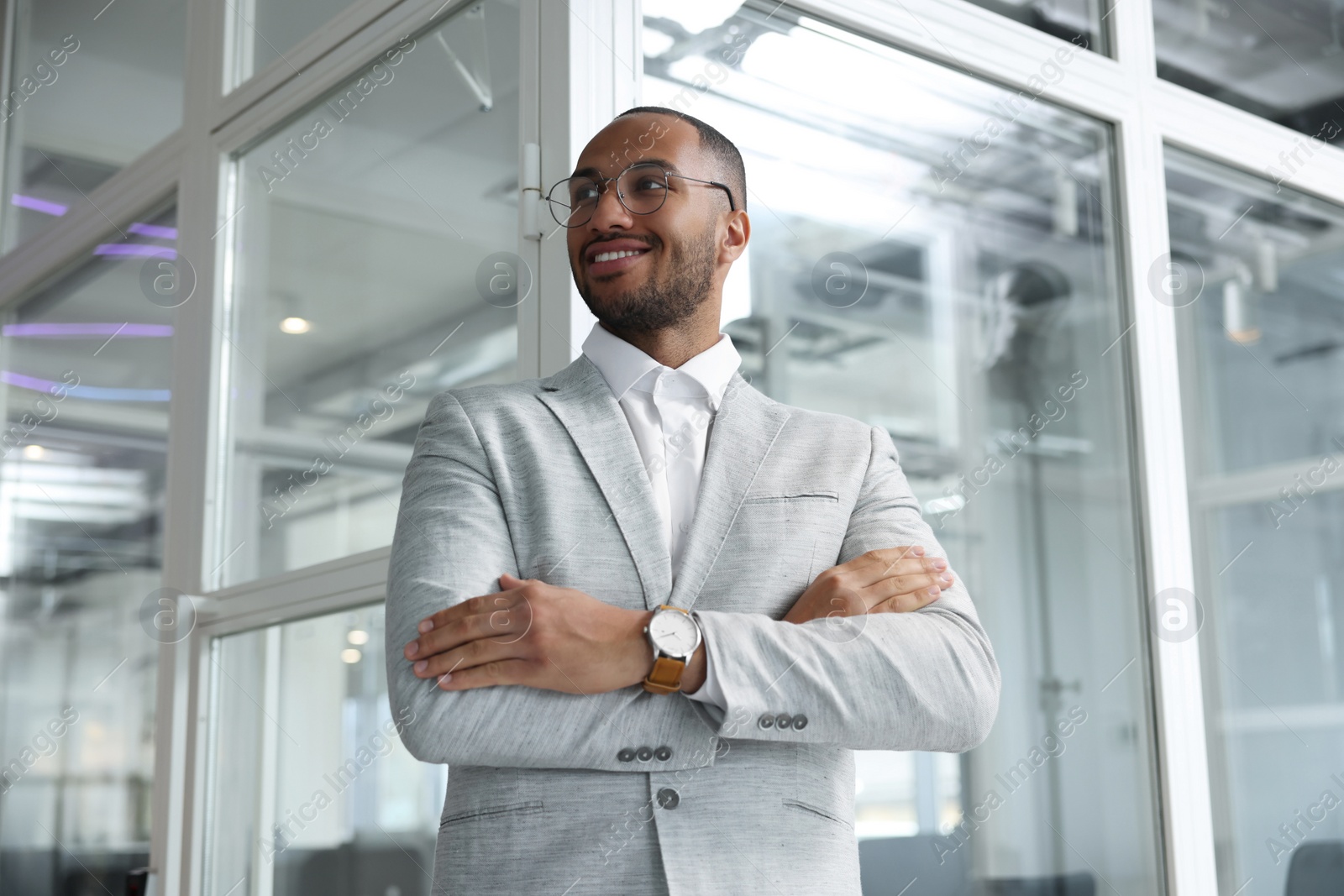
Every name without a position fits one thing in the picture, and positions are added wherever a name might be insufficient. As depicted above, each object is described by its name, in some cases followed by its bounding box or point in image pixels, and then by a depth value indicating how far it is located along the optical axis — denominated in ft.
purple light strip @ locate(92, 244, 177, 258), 9.95
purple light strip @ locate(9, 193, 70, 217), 12.01
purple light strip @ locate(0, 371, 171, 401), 10.03
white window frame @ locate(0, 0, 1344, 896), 7.14
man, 4.06
